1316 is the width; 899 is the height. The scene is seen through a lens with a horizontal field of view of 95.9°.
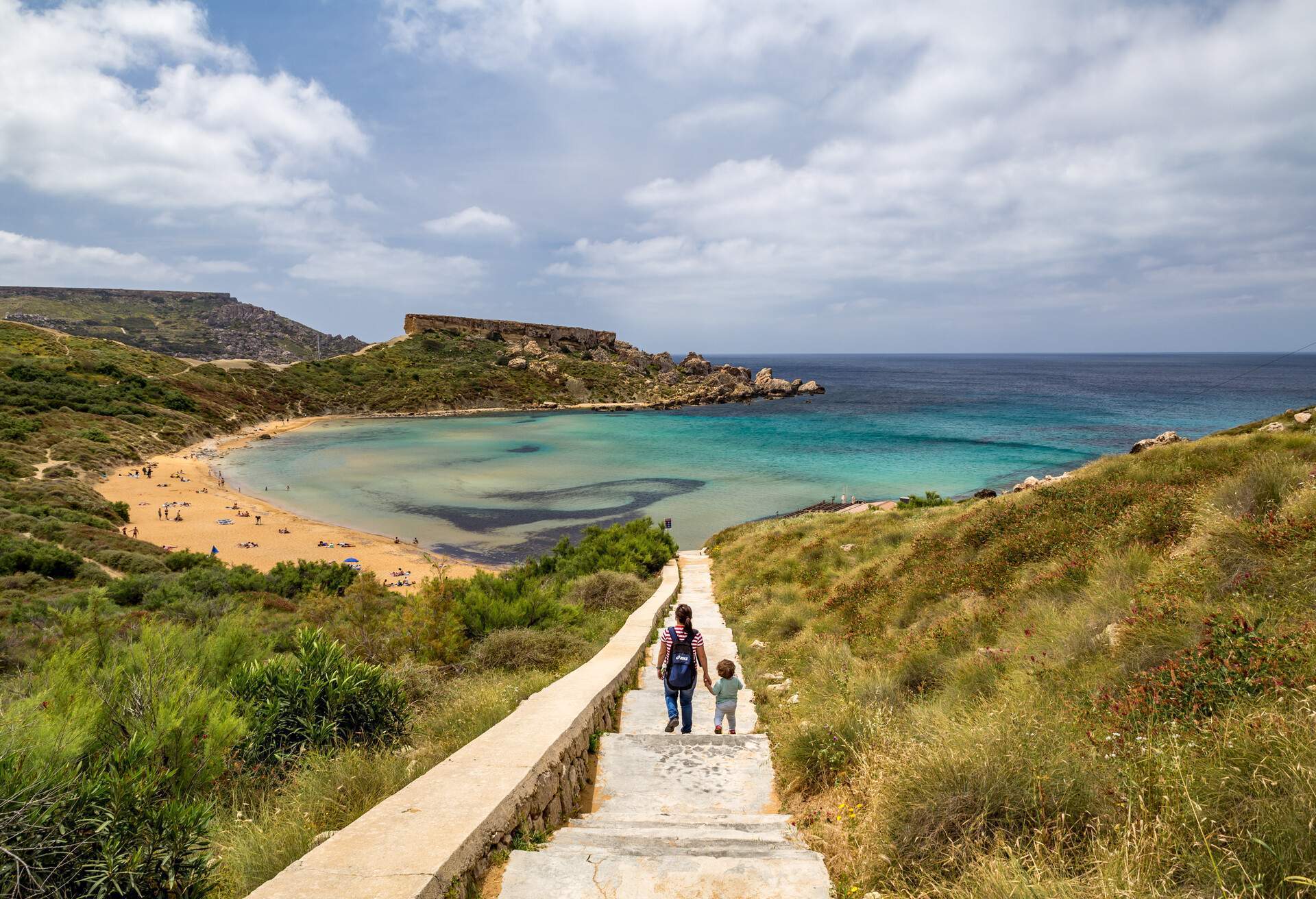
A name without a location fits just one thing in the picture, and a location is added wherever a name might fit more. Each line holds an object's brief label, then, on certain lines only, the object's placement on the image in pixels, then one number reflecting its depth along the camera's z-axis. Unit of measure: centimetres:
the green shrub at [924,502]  2298
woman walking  714
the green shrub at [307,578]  1867
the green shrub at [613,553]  1881
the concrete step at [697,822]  433
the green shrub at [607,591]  1474
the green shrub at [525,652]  907
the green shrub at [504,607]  1067
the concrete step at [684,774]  511
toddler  715
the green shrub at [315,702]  529
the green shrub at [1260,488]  688
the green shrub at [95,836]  267
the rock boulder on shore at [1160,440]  2250
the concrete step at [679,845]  362
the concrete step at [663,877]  317
